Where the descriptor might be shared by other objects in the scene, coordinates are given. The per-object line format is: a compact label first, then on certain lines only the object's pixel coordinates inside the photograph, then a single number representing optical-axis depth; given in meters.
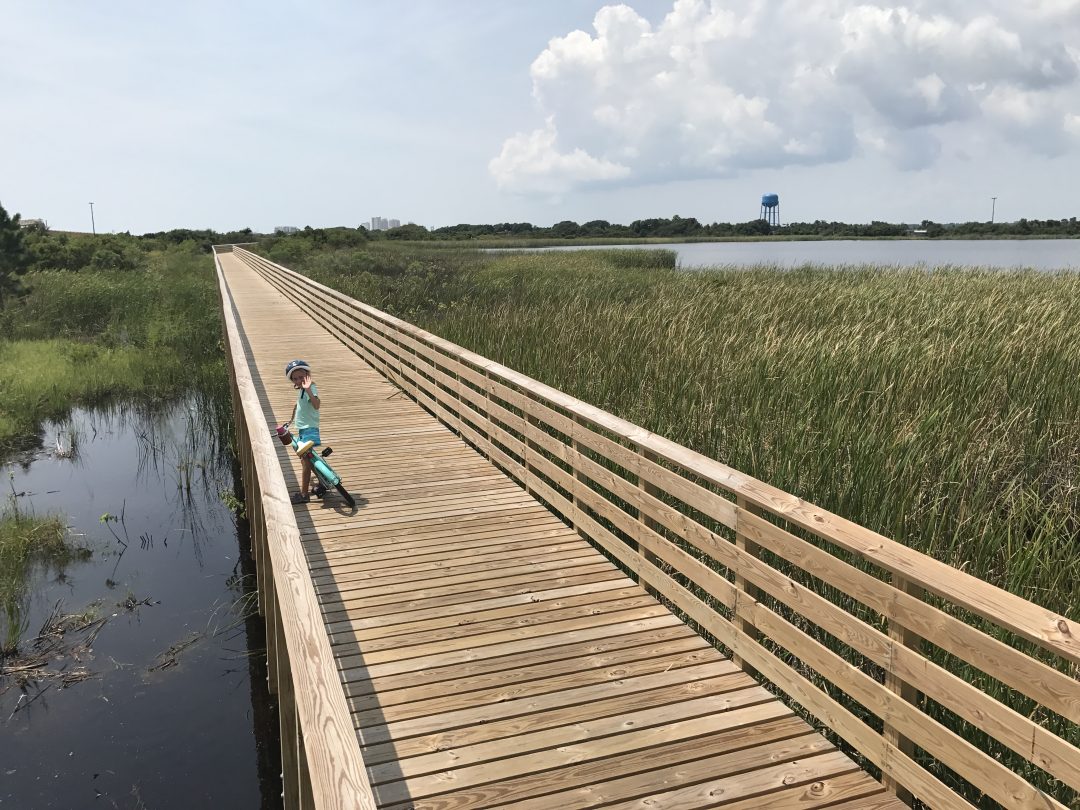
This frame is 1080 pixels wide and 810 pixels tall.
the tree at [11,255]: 26.08
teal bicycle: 6.41
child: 6.54
